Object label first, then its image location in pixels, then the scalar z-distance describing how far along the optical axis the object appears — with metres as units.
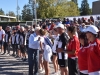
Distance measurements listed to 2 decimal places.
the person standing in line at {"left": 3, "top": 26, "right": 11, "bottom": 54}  7.76
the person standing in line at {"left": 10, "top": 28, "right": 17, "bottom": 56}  7.14
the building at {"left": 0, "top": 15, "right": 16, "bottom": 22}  38.52
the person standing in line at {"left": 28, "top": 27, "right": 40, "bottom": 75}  4.10
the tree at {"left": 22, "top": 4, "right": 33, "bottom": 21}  29.33
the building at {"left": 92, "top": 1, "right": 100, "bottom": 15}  21.80
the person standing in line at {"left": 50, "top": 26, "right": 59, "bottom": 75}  4.49
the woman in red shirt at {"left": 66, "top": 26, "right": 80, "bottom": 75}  2.96
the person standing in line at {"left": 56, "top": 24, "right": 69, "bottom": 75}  3.18
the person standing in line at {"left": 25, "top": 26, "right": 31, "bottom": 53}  6.47
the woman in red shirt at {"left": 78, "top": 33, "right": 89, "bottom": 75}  2.36
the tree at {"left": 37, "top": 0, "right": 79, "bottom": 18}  23.73
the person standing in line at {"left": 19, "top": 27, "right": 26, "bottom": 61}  6.50
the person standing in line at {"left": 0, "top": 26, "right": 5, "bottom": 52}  7.93
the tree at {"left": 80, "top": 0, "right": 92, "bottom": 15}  48.35
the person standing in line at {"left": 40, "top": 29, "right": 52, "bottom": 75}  3.94
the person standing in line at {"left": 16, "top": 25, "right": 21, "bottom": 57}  6.78
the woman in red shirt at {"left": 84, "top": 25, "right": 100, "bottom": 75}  1.98
